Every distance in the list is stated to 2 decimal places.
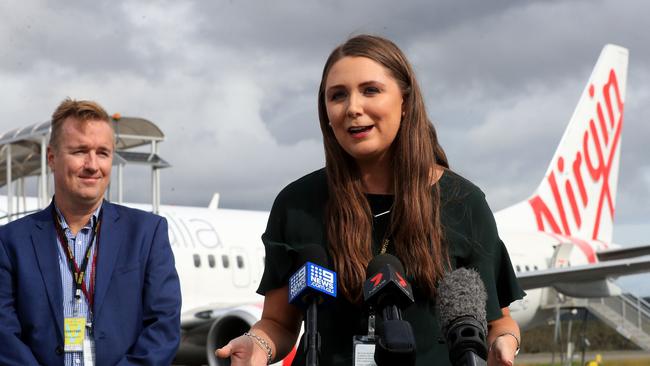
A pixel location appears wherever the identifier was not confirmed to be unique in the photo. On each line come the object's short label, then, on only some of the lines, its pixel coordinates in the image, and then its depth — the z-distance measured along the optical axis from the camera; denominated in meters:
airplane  10.66
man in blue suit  2.75
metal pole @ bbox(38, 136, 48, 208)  9.53
